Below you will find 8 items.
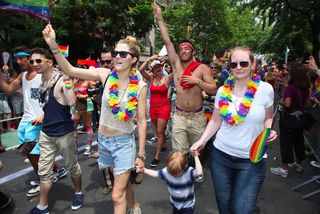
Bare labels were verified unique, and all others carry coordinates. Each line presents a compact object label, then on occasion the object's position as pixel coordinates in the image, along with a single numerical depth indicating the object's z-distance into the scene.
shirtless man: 3.99
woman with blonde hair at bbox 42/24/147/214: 2.86
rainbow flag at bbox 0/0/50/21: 3.79
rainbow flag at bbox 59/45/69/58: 4.84
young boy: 2.99
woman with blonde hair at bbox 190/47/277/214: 2.58
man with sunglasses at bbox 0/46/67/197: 3.93
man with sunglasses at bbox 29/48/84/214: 3.47
